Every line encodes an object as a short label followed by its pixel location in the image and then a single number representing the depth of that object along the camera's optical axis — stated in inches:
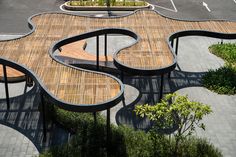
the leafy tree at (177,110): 679.7
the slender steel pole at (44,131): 789.4
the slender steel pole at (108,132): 728.4
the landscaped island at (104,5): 1501.0
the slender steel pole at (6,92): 856.9
